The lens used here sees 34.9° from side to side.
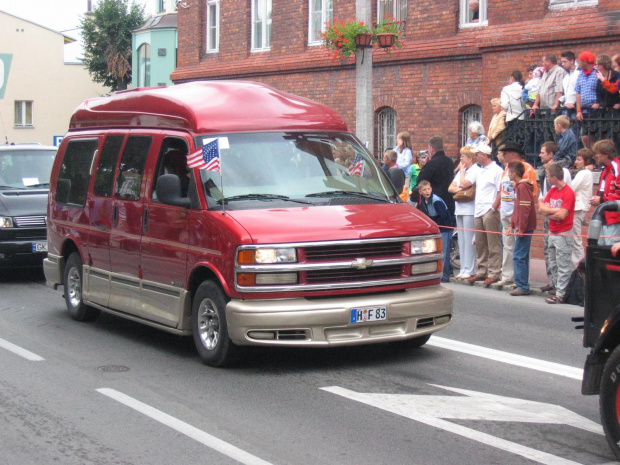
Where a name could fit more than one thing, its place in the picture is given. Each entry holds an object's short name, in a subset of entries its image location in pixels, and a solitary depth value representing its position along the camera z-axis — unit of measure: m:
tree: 60.00
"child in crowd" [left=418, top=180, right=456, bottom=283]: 14.80
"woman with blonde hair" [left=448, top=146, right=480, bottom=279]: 14.80
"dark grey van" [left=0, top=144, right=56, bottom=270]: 14.18
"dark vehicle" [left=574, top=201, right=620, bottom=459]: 5.60
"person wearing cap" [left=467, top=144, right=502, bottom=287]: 14.34
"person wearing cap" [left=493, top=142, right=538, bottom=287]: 13.54
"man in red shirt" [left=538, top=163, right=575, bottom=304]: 12.61
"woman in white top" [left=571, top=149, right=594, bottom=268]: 13.10
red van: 7.98
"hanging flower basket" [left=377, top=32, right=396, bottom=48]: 19.14
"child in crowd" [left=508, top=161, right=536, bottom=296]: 13.20
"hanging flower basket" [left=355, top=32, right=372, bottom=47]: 18.64
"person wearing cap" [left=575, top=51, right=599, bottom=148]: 15.94
